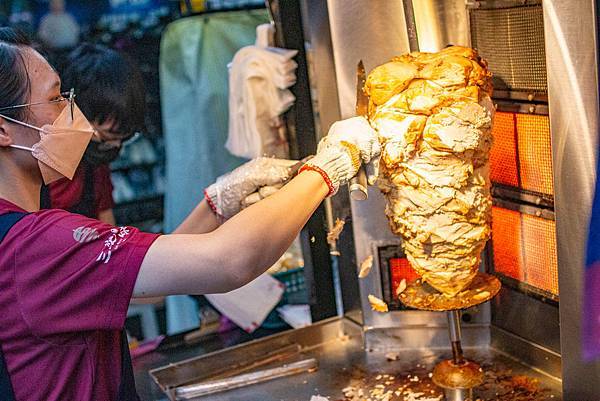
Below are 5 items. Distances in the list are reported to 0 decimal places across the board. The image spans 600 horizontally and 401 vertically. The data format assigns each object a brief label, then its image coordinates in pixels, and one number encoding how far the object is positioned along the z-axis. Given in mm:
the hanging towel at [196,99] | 3820
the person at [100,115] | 3514
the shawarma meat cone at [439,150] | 2424
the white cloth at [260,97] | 3607
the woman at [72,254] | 1959
